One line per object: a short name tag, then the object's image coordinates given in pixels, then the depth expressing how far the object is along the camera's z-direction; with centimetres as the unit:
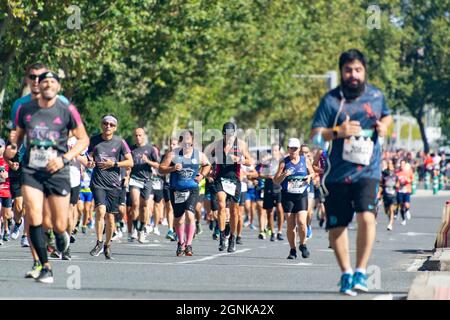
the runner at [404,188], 3397
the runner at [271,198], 2601
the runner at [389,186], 3238
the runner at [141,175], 2439
